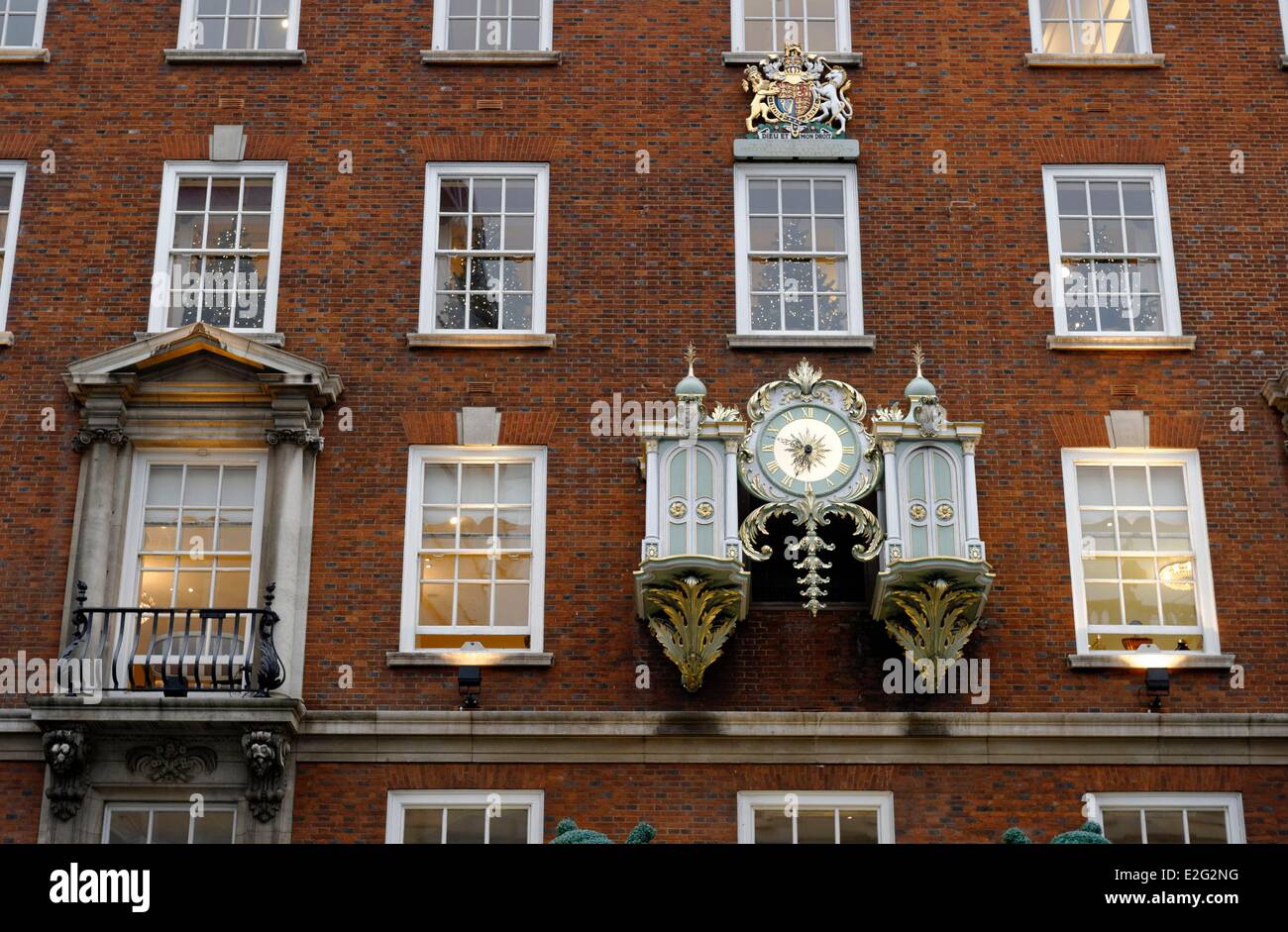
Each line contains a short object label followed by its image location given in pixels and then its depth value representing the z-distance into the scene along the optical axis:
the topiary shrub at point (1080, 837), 14.52
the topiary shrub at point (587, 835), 14.51
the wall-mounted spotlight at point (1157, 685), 17.14
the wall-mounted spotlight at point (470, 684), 17.16
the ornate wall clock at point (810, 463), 17.11
